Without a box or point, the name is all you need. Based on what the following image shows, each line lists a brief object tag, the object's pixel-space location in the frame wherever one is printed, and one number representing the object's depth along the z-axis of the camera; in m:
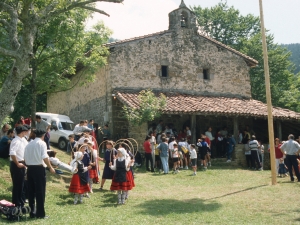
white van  18.94
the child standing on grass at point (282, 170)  14.45
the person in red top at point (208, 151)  17.05
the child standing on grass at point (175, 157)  15.48
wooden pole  12.46
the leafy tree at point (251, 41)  33.19
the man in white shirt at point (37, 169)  7.36
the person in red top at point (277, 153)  14.85
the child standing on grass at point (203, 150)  16.67
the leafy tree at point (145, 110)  16.33
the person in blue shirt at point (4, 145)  10.18
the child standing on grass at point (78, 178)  9.19
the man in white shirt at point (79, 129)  13.70
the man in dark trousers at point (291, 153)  13.00
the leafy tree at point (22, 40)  9.12
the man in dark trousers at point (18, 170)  7.60
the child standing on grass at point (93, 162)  10.73
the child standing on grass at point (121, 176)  9.38
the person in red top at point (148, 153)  15.62
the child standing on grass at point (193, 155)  15.55
